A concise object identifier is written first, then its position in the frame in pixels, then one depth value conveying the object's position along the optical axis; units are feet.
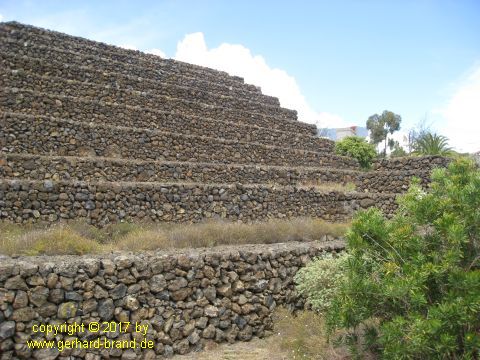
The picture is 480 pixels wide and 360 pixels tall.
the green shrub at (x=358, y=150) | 65.72
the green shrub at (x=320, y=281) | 24.67
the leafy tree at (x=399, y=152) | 103.65
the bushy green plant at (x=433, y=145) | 72.93
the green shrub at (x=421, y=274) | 15.08
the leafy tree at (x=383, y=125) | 170.91
